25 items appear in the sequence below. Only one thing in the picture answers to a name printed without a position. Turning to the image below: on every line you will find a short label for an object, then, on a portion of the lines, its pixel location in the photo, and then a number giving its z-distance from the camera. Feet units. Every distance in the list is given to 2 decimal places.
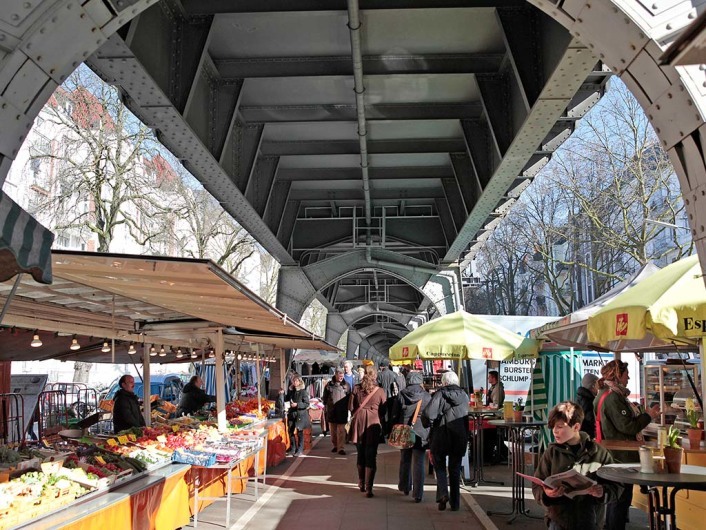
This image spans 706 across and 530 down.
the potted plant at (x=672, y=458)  17.87
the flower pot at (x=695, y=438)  26.53
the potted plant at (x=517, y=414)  35.40
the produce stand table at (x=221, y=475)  28.68
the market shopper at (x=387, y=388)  37.91
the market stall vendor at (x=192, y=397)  52.37
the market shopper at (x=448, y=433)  31.78
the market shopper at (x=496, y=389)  52.85
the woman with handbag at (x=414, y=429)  33.86
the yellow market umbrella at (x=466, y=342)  39.40
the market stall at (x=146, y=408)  19.12
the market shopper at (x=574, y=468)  15.70
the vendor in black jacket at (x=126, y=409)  38.17
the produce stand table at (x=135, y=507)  18.84
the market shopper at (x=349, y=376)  92.15
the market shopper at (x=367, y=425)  35.50
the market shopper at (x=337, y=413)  56.24
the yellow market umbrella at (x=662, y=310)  19.97
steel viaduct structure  12.70
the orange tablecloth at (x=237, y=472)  30.21
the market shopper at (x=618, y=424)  25.03
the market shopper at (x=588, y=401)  35.24
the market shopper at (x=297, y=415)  54.90
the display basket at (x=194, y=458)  28.40
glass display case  43.09
